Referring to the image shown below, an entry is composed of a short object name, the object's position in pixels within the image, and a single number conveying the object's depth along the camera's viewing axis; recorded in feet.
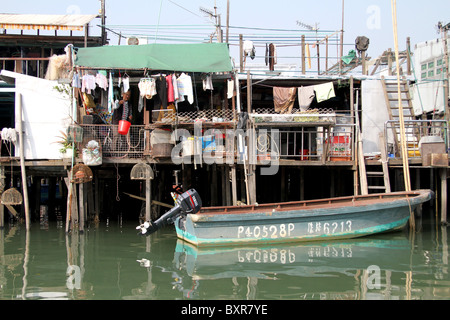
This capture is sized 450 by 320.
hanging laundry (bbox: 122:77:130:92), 44.45
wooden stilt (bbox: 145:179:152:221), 42.06
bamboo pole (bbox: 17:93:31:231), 43.16
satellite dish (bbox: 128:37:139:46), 51.78
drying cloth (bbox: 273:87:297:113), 48.16
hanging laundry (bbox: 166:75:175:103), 44.39
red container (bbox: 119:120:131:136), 42.52
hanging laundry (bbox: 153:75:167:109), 44.24
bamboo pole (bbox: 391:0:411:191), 39.58
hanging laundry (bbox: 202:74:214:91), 45.55
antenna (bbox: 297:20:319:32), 62.71
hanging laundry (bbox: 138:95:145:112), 44.37
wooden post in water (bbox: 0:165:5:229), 44.83
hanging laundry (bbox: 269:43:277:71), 50.69
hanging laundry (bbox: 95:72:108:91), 44.09
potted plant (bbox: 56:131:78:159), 43.05
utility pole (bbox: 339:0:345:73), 52.73
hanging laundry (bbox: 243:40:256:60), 49.73
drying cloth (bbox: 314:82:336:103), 47.37
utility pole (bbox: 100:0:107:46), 58.08
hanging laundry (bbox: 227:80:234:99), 46.01
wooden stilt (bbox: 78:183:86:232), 42.19
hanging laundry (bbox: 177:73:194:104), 44.80
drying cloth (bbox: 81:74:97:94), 43.47
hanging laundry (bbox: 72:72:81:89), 43.47
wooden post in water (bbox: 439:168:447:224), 42.32
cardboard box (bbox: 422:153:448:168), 41.22
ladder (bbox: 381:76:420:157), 45.66
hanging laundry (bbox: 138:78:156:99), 43.32
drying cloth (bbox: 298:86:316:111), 47.75
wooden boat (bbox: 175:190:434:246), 34.88
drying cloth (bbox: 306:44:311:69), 55.75
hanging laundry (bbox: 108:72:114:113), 44.27
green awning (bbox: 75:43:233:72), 44.68
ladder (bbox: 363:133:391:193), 41.36
